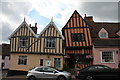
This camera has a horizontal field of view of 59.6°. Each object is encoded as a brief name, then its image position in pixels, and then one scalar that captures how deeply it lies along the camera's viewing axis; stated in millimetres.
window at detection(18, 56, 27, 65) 13286
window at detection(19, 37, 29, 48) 13595
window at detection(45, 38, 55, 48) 13501
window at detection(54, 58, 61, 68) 13243
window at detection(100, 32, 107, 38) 14485
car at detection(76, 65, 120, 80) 8133
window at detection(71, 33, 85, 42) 14028
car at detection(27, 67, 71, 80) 8849
